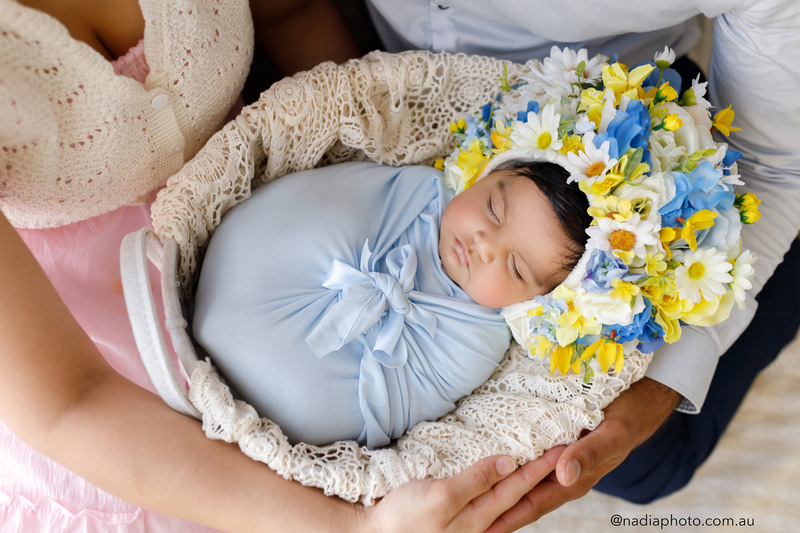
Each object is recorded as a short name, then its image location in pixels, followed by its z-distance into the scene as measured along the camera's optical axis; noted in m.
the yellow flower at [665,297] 0.97
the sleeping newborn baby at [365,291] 0.99
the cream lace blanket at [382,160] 0.91
